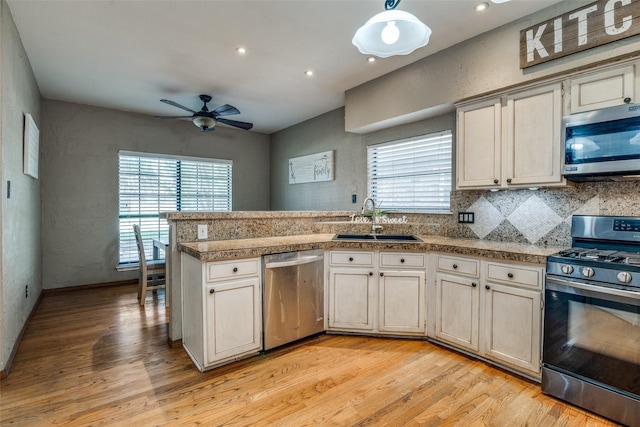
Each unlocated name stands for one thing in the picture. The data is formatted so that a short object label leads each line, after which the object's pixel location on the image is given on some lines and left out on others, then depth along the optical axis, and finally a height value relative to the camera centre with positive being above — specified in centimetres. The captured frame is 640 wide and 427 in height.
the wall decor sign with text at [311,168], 484 +71
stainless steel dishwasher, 251 -73
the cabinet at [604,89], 194 +80
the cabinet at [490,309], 212 -73
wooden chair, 378 -79
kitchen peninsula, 217 -45
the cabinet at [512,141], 226 +56
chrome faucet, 341 -14
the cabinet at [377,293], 274 -73
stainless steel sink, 313 -27
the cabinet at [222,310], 223 -74
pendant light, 170 +100
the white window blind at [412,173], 333 +45
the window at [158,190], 487 +33
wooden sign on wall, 192 +121
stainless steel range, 170 -67
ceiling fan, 387 +119
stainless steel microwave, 189 +44
